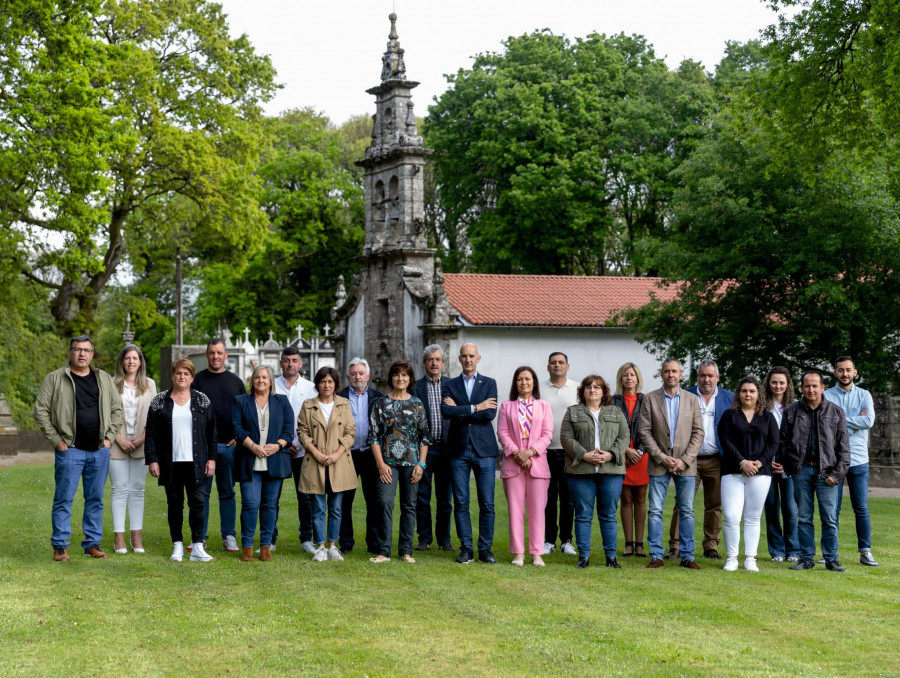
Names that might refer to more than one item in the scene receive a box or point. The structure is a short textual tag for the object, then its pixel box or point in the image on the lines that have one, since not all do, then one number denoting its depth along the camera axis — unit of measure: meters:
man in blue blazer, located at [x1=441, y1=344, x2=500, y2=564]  10.09
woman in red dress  10.47
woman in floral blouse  9.96
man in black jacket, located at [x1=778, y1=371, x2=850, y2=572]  9.87
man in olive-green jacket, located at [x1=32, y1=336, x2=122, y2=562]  9.51
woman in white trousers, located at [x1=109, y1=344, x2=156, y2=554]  9.98
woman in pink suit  9.97
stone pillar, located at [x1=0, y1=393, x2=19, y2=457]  25.64
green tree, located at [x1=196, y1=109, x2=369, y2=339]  48.75
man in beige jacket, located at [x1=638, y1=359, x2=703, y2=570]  9.87
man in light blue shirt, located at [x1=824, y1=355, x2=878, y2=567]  10.35
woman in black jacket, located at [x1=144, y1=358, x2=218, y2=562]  9.73
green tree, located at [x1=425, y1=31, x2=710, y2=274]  40.25
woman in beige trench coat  9.95
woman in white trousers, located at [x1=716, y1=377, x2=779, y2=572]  9.78
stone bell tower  30.27
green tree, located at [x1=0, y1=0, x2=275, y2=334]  26.50
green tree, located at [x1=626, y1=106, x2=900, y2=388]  20.22
